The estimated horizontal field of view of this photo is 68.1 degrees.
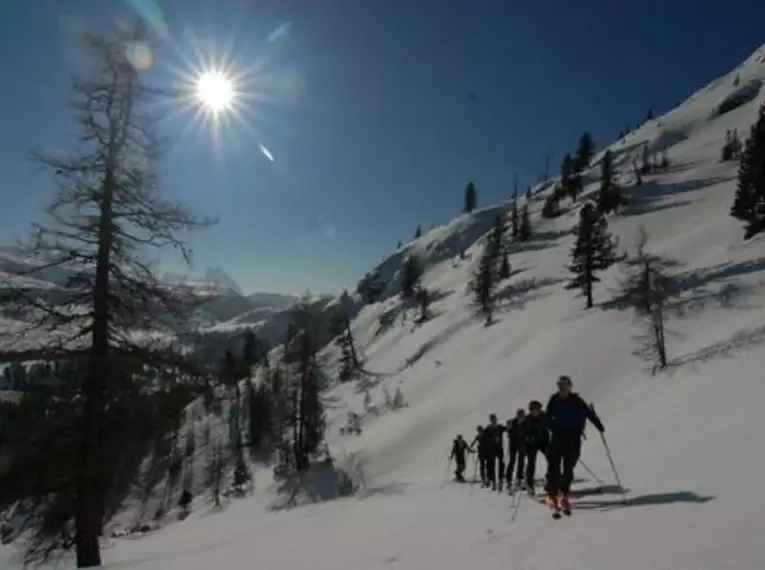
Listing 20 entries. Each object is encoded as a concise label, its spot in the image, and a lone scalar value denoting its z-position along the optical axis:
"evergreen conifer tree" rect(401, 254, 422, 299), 128.12
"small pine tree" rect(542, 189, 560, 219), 128.70
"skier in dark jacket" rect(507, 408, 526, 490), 13.95
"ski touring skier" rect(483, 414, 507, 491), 17.23
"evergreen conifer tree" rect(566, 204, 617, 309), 56.84
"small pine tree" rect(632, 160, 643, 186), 122.72
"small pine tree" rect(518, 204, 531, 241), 118.12
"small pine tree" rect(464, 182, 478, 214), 187.25
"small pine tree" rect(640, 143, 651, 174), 133.75
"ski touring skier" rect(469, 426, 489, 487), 17.67
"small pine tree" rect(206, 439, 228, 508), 59.58
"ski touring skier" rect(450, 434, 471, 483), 22.45
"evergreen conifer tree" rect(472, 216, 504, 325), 78.23
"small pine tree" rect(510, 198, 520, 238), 124.06
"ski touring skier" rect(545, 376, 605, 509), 9.59
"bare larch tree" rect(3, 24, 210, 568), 10.66
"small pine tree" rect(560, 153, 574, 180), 148.75
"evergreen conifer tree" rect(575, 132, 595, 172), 150.12
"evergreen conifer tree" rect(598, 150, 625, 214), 105.25
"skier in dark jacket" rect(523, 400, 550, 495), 12.38
